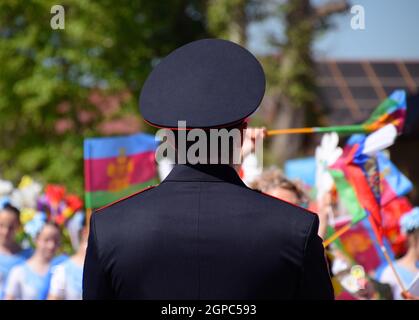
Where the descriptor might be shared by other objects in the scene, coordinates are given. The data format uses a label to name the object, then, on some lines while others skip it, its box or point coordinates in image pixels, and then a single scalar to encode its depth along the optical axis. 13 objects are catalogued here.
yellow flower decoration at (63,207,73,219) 13.19
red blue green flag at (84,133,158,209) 13.48
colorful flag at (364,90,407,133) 8.34
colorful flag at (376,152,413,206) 9.18
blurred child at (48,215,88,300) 9.10
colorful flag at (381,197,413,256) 10.44
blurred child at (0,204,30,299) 11.17
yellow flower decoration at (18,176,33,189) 13.78
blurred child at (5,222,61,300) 10.02
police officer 3.70
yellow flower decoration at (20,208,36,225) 12.02
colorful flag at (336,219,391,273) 11.29
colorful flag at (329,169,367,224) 8.12
